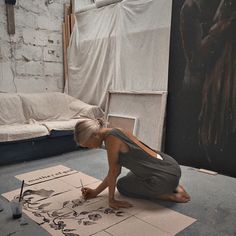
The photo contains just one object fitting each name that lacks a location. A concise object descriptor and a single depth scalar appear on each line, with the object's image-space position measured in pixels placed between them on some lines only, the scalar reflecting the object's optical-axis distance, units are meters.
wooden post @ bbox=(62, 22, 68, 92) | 4.37
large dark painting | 2.52
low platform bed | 2.98
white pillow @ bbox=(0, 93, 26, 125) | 3.40
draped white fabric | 3.16
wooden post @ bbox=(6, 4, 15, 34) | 3.75
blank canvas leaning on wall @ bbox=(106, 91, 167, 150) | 3.04
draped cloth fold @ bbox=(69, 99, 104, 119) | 3.76
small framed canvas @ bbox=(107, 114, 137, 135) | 3.33
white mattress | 2.86
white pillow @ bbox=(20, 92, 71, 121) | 3.67
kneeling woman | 1.80
